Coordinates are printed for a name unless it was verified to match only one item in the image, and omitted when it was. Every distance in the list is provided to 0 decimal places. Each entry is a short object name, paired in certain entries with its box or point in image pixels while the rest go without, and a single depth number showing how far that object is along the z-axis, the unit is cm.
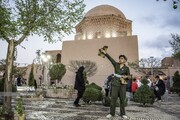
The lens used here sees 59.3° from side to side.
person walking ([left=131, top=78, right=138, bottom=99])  967
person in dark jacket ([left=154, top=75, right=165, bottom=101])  893
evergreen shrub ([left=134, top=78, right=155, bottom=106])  704
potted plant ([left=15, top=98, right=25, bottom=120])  311
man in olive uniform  429
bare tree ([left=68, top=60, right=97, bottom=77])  2330
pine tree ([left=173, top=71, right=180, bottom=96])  1500
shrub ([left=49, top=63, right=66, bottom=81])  2391
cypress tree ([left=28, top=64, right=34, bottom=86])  1874
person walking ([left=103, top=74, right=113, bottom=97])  815
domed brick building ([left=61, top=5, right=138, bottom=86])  2305
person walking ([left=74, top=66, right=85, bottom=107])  653
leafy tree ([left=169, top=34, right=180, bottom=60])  1729
